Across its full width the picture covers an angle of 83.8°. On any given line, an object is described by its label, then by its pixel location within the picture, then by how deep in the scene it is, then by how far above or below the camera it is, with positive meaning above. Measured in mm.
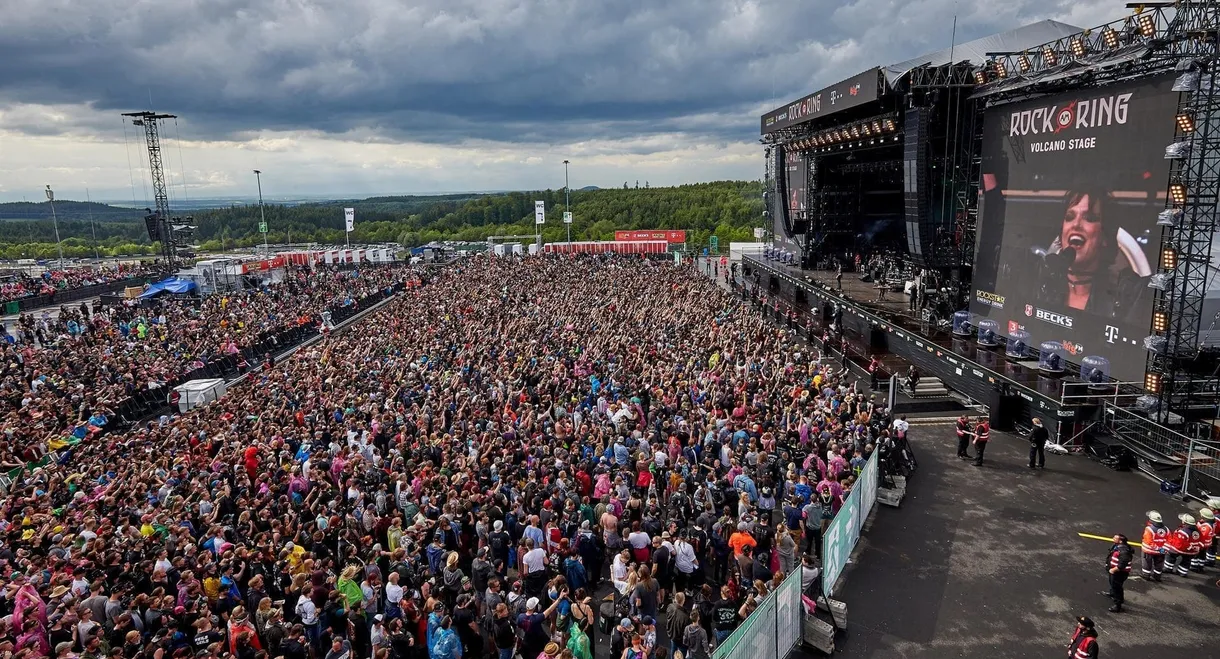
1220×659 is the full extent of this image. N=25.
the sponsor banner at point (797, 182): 35438 +1236
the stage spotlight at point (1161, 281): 12695 -1579
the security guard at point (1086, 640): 6871 -4421
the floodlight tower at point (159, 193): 51062 +2354
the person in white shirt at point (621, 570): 8148 -4269
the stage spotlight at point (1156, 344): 12930 -2787
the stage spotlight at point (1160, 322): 12898 -2373
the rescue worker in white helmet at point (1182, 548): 9328 -4773
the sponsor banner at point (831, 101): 22297 +4015
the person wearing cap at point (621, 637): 6762 -4432
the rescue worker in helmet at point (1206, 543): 9383 -4739
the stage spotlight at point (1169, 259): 12633 -1168
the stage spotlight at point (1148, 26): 12734 +3170
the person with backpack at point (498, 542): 8758 -4189
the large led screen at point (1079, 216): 13609 -409
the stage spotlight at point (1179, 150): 12336 +809
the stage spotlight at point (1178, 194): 12469 +25
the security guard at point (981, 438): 13352 -4611
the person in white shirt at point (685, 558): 8672 -4415
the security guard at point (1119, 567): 8383 -4555
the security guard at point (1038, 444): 13078 -4684
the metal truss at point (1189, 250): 12148 -1014
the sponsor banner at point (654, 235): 63375 -2393
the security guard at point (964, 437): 13844 -4738
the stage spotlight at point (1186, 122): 12230 +1308
